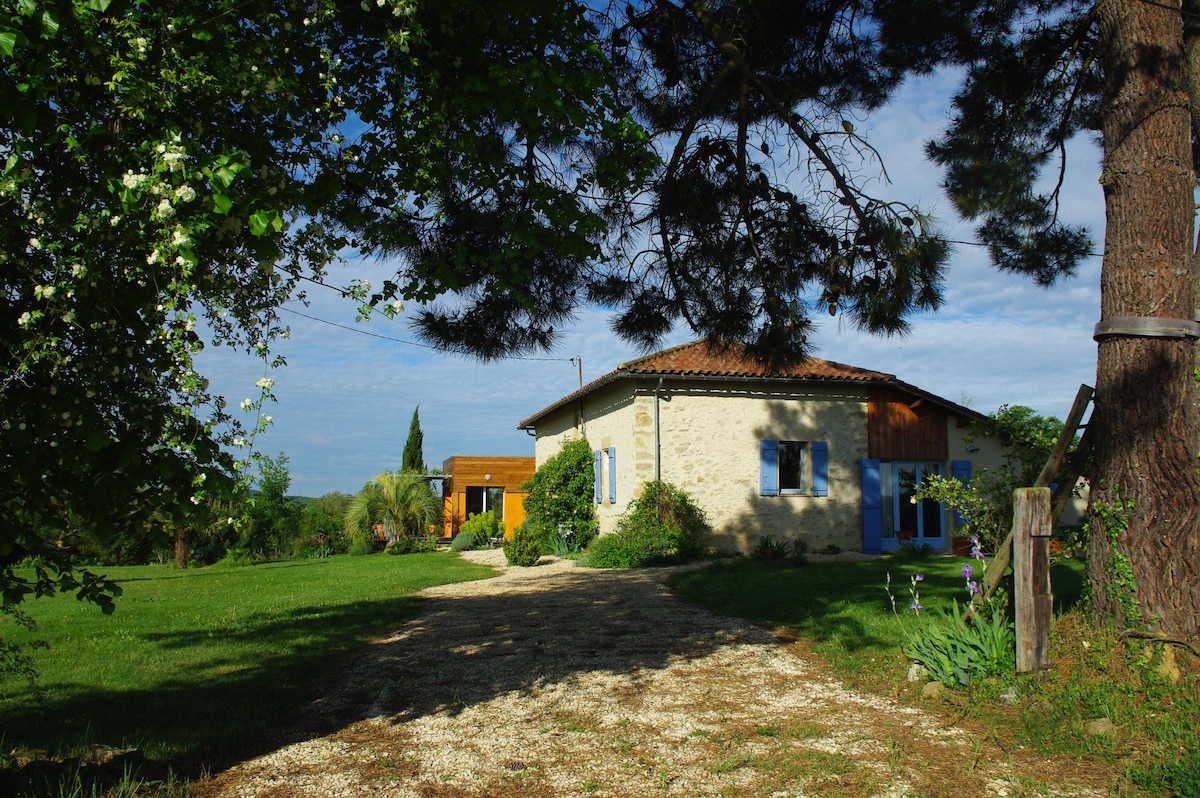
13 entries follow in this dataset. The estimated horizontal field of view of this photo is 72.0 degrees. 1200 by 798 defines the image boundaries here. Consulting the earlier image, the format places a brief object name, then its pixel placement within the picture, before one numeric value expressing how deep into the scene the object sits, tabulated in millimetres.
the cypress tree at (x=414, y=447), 35281
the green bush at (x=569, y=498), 17703
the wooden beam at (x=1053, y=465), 5133
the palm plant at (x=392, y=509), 24281
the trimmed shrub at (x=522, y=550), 15664
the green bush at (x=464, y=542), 22391
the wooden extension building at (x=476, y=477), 27328
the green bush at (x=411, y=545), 22375
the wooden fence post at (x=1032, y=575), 4758
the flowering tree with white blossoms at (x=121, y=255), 2596
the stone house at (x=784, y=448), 15570
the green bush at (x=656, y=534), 14344
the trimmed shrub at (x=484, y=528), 23012
